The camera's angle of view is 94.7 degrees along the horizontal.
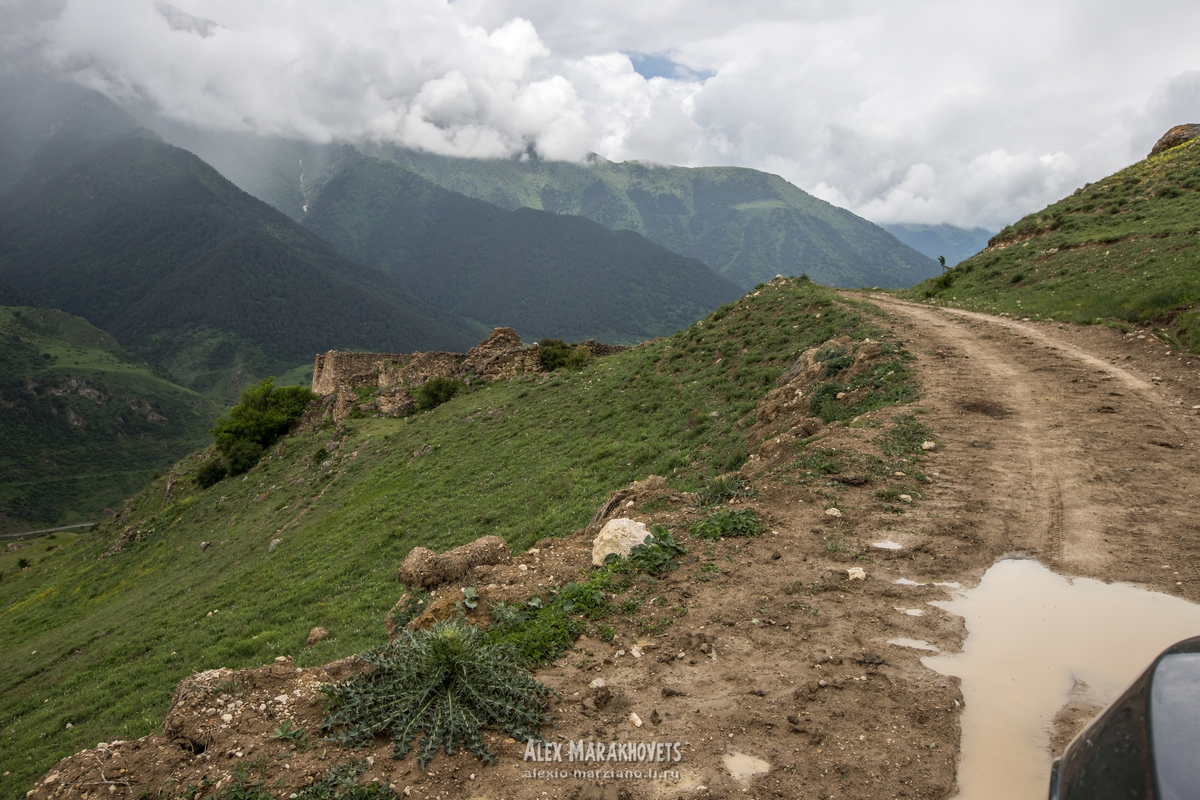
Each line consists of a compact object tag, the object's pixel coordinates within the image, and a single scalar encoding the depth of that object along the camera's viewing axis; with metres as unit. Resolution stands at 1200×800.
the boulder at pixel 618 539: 6.39
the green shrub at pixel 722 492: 7.84
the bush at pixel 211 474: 30.28
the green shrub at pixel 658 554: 6.09
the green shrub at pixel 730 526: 6.66
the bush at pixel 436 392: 29.55
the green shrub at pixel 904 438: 8.30
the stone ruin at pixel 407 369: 31.42
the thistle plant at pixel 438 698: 3.76
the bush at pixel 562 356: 27.70
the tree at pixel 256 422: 30.25
